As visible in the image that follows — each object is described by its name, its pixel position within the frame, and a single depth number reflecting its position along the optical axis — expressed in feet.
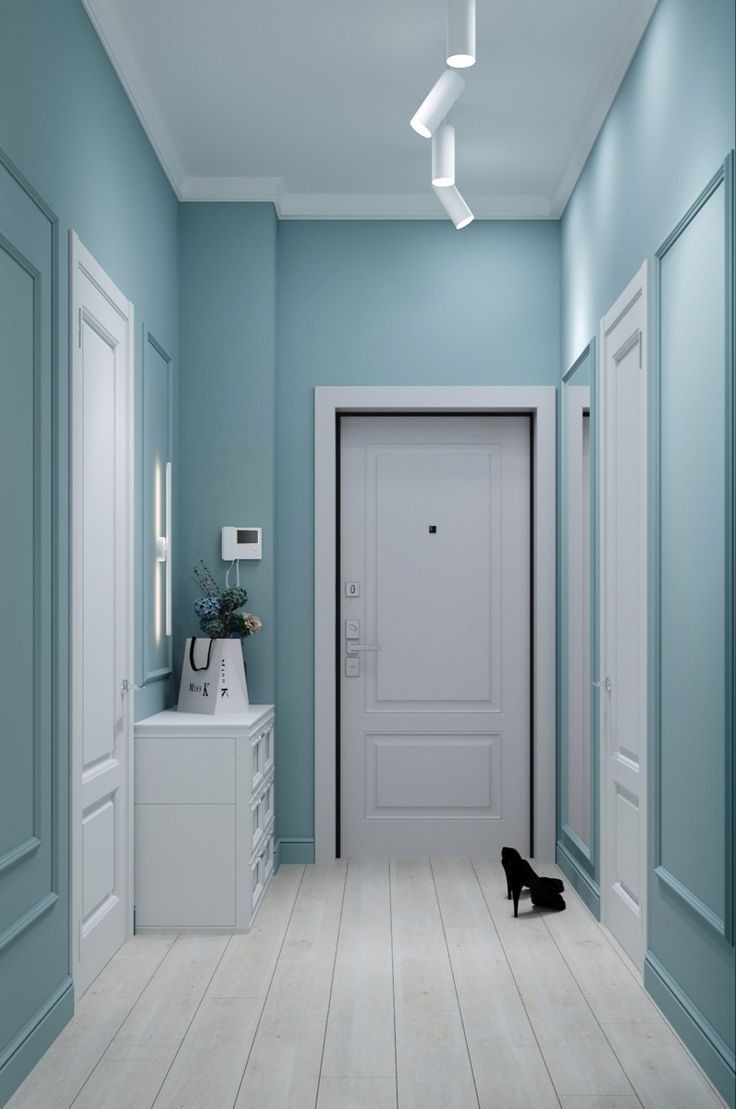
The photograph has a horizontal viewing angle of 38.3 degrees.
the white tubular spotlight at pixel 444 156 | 11.55
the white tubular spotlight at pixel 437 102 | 9.92
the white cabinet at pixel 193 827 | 12.00
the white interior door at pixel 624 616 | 10.28
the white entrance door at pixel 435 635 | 15.58
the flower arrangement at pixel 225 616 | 13.69
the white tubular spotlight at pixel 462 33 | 8.86
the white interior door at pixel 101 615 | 9.78
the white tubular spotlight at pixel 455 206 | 12.32
